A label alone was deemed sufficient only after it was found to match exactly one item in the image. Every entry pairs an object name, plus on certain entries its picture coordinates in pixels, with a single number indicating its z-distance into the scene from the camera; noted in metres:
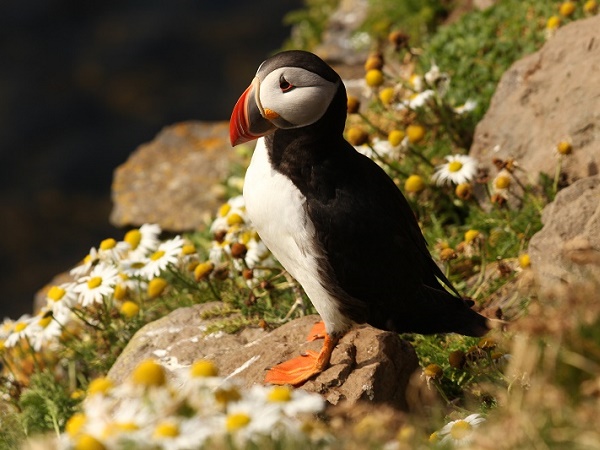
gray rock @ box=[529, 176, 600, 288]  7.97
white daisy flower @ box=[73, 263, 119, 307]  9.42
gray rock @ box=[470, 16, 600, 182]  9.97
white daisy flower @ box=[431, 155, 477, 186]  10.27
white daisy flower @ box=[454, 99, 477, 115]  11.54
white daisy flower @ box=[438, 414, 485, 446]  5.38
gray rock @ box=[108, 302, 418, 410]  7.55
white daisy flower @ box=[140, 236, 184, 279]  9.57
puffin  7.46
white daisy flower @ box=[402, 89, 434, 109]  11.09
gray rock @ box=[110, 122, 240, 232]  14.08
